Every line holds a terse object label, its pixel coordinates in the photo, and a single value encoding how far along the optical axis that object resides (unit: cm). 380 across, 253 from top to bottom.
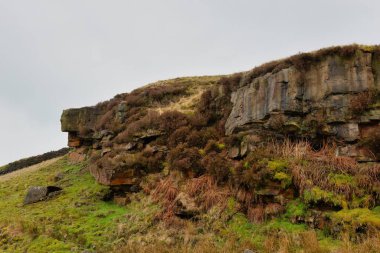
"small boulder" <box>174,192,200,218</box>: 1612
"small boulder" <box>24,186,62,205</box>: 2252
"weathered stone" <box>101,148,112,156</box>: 2367
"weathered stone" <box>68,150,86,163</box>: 2949
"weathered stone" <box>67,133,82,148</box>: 2984
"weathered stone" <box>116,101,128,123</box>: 2591
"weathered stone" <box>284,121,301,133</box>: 1681
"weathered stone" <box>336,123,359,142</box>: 1531
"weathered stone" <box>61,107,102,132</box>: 2920
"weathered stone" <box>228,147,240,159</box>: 1753
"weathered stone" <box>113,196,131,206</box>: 1970
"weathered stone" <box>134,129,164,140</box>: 2219
